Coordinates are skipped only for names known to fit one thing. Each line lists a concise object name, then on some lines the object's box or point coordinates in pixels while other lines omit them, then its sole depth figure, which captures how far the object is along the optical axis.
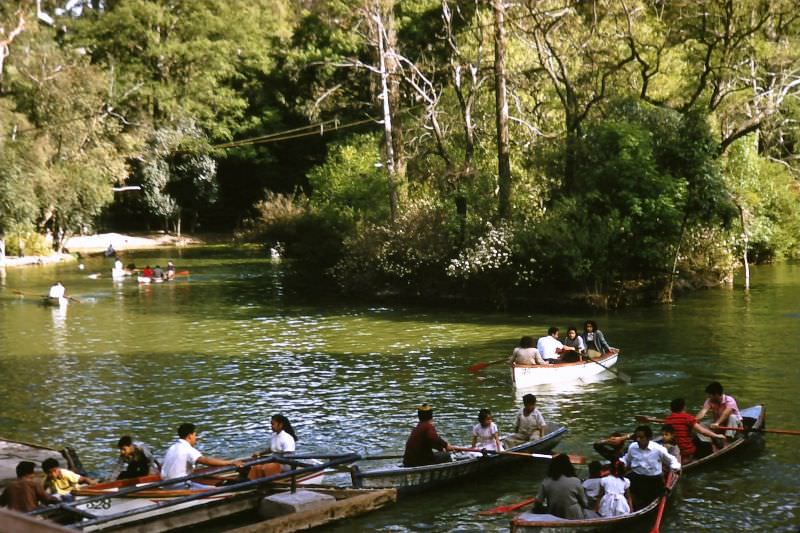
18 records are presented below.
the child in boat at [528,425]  17.47
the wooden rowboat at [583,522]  12.46
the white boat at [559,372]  23.19
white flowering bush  38.56
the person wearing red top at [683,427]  16.02
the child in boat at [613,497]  13.08
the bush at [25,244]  67.56
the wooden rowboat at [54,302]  43.16
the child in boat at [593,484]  13.42
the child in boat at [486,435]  16.80
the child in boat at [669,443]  15.59
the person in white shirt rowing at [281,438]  15.69
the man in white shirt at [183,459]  14.69
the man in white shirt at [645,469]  14.11
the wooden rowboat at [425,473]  15.47
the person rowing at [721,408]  17.42
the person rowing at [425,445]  15.98
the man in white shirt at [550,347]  24.12
